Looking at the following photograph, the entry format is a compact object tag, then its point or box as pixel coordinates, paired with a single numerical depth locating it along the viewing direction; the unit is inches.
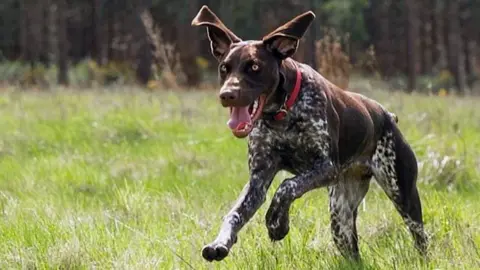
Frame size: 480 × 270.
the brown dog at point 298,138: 331.9
